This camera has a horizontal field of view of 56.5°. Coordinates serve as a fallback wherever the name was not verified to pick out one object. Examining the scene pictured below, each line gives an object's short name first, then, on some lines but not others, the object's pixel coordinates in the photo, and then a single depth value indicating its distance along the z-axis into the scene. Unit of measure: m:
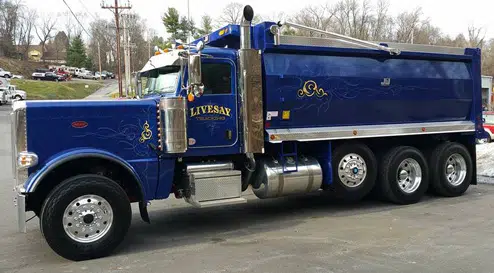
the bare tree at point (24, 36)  112.06
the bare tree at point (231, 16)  60.86
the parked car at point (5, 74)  68.57
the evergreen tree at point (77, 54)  102.62
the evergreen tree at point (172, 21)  62.33
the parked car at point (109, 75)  103.12
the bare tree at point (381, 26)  69.38
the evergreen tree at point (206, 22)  60.64
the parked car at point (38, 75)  78.25
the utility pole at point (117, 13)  47.57
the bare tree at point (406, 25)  67.81
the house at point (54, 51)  123.75
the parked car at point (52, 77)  77.06
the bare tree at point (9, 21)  104.38
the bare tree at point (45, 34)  119.30
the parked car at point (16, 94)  50.03
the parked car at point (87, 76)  92.81
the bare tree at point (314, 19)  63.41
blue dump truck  5.77
